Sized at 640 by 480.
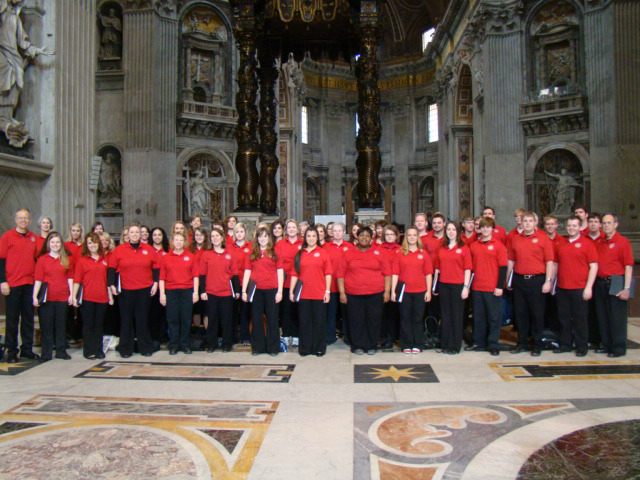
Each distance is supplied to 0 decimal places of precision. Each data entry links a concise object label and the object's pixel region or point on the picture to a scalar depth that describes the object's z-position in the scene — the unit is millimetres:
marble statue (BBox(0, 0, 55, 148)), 9453
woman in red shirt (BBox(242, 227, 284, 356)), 7465
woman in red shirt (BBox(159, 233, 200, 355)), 7465
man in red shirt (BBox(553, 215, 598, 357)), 7188
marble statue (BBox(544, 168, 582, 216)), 18828
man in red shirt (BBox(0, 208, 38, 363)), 7039
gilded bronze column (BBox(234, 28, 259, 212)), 10891
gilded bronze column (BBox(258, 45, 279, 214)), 12344
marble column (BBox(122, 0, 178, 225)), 18781
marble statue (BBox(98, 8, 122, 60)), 18984
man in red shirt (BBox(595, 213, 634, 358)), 7145
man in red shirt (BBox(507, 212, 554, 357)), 7301
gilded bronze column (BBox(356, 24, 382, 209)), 10203
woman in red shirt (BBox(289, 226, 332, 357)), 7414
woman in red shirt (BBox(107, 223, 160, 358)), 7336
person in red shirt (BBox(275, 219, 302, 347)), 7828
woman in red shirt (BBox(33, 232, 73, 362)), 7117
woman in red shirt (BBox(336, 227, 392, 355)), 7430
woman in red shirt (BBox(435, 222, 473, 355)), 7348
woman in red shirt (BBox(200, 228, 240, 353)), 7570
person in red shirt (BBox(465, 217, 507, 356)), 7305
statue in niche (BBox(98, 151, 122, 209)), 19156
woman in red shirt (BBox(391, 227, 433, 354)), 7465
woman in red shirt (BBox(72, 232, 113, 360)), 7250
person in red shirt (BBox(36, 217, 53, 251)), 7408
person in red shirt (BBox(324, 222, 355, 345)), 7914
